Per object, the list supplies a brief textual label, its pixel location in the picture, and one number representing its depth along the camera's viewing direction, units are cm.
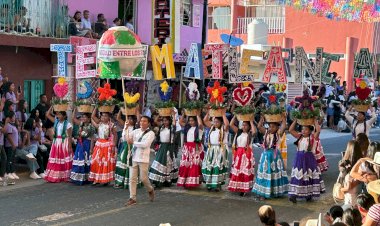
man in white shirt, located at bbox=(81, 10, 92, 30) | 2132
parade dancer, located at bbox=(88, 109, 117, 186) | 1451
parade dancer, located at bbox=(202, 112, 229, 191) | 1405
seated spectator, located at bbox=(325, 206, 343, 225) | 706
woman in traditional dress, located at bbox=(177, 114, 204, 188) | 1427
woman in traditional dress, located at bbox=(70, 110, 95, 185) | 1477
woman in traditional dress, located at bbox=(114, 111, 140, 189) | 1415
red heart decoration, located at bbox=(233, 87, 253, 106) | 1427
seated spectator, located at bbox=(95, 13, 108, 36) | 2206
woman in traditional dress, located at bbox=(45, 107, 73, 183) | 1498
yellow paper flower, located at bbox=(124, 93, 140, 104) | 1415
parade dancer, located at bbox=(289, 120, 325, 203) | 1309
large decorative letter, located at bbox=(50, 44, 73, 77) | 1576
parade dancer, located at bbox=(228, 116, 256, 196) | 1364
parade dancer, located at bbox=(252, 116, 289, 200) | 1325
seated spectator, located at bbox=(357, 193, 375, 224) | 697
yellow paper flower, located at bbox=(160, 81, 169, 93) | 1509
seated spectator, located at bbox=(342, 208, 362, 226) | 666
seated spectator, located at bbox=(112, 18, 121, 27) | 2270
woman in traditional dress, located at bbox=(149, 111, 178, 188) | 1442
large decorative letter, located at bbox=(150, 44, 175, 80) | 1520
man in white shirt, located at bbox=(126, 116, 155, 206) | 1273
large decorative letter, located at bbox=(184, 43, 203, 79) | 1555
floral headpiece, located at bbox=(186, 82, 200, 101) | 1733
